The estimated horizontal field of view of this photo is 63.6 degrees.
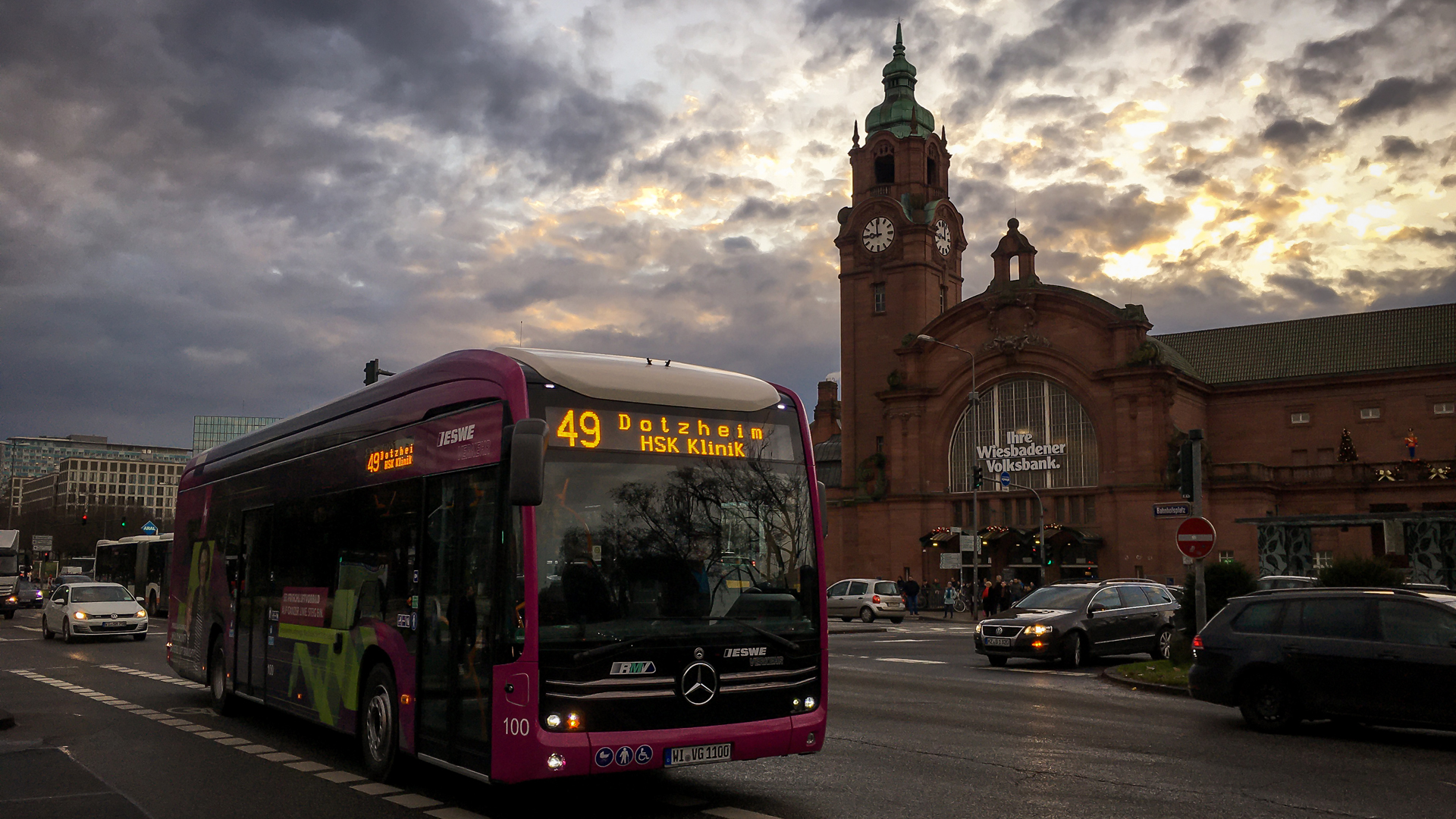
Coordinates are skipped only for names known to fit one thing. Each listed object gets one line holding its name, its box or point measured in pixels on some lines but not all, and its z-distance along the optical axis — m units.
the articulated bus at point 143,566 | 43.84
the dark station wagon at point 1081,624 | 21.39
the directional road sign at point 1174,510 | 20.28
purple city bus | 7.47
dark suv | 11.42
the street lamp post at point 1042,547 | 47.62
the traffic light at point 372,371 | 24.55
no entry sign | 17.69
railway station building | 55.38
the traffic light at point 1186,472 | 17.96
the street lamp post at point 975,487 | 43.88
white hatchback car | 27.45
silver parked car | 41.34
